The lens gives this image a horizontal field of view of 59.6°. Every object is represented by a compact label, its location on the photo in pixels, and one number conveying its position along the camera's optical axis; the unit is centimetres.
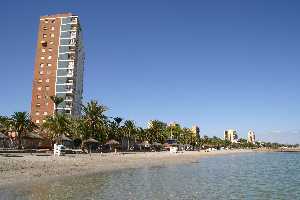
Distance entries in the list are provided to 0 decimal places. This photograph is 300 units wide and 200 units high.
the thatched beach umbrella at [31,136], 5274
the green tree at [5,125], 5689
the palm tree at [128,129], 8498
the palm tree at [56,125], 5861
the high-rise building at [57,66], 8870
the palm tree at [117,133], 7601
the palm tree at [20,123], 5524
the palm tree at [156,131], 9715
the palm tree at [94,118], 6241
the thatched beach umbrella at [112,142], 6739
